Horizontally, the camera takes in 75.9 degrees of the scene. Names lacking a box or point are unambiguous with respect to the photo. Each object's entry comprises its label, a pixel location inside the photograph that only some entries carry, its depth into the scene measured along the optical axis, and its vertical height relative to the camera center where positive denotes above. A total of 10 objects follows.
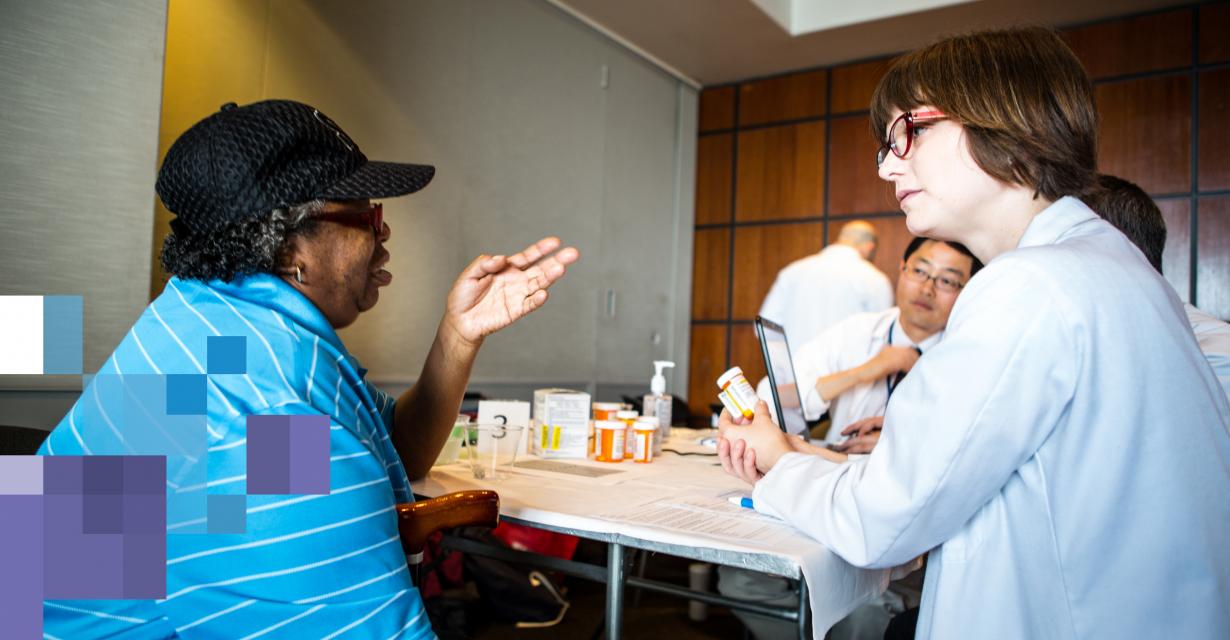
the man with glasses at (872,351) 2.54 +0.02
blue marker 1.43 -0.27
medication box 2.02 -0.20
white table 1.12 -0.28
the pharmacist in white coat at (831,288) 5.22 +0.46
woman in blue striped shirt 0.89 -0.06
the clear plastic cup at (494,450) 1.73 -0.24
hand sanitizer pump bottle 2.36 -0.16
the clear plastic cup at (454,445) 1.85 -0.24
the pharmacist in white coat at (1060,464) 0.95 -0.12
